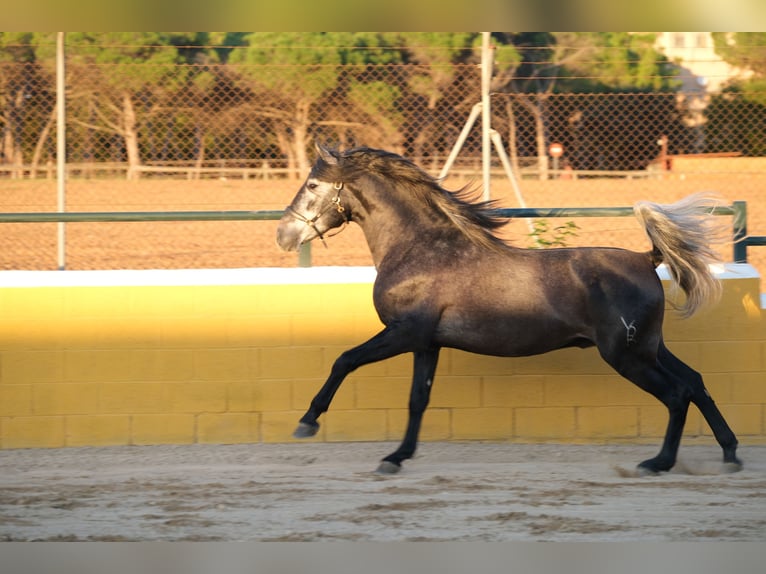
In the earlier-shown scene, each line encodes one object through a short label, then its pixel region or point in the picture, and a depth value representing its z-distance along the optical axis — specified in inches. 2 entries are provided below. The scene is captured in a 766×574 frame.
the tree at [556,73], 743.1
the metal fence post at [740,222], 522.6
